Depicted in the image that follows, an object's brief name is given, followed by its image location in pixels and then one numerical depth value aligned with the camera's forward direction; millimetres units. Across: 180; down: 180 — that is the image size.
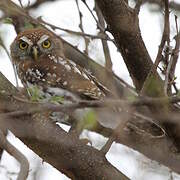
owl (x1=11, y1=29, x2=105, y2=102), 9148
